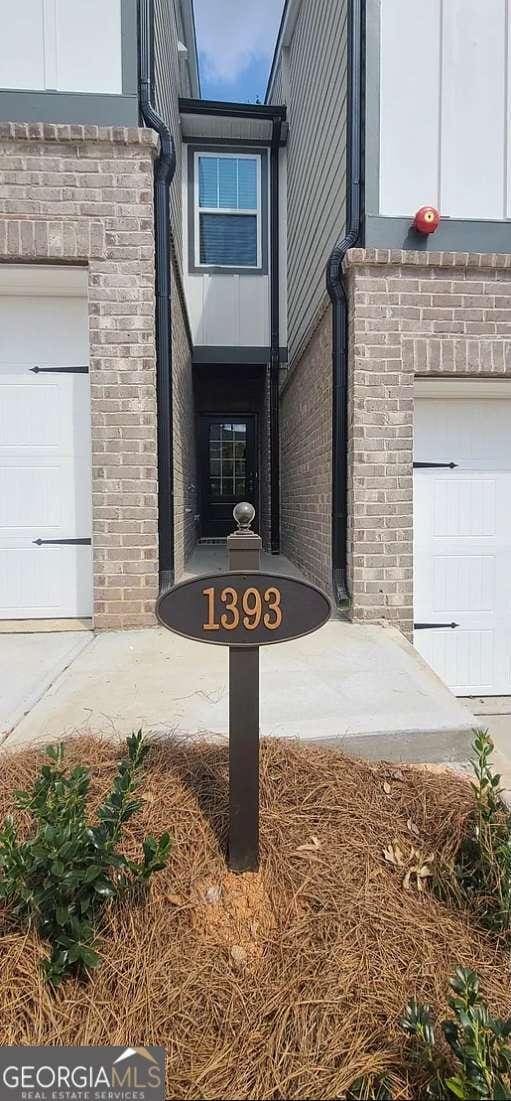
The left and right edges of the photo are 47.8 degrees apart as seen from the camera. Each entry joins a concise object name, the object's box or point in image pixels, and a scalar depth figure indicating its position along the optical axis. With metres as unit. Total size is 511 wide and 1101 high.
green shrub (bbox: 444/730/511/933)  1.61
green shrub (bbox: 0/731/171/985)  1.39
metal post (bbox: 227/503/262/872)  1.66
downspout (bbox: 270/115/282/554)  8.12
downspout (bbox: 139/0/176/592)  4.05
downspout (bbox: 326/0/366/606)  3.97
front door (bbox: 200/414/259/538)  10.38
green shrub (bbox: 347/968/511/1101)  1.09
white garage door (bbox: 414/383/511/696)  4.29
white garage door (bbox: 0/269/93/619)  4.16
